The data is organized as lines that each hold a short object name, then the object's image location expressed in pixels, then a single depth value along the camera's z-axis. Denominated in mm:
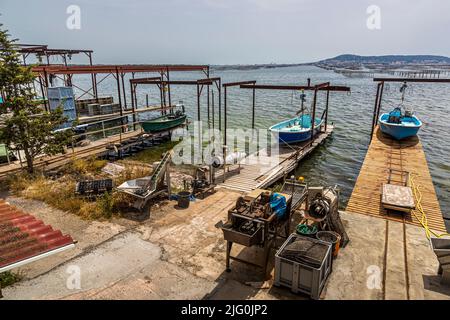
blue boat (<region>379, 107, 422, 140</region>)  20719
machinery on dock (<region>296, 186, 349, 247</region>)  8094
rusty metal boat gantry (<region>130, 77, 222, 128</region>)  21406
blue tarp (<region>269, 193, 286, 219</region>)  7625
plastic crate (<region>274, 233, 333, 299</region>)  6203
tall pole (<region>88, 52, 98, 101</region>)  36531
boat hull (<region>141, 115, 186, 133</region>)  24734
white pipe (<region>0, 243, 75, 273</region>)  4918
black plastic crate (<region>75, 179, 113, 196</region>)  11570
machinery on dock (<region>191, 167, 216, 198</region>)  12492
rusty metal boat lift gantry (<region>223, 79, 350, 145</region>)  19344
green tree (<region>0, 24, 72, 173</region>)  12258
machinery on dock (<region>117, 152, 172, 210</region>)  10852
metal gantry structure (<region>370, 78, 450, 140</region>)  17972
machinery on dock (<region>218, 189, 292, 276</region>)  6926
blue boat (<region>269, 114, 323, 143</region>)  22219
